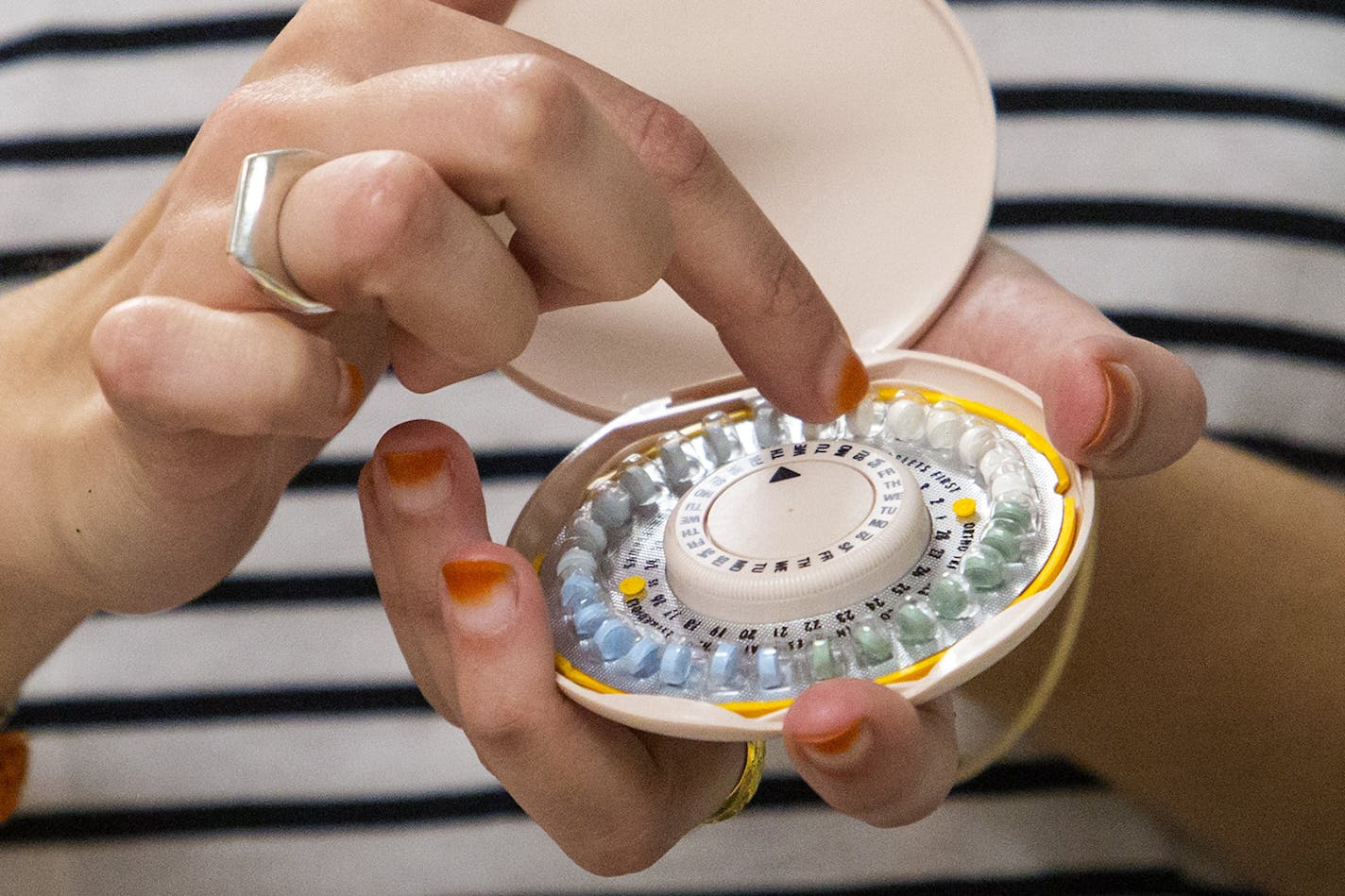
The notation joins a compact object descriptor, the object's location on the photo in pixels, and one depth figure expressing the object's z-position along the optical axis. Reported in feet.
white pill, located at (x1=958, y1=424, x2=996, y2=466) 1.42
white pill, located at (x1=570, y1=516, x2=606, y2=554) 1.43
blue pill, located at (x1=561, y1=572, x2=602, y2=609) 1.38
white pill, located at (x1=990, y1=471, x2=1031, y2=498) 1.38
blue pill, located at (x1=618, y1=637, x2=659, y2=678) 1.34
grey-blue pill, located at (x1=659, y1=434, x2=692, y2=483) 1.48
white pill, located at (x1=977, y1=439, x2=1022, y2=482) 1.40
